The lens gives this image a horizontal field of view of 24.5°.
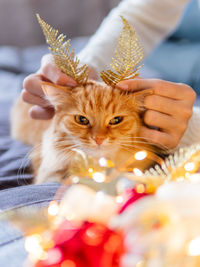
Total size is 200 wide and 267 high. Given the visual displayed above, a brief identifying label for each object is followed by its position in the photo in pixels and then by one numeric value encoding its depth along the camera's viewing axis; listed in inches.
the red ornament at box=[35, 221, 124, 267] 10.6
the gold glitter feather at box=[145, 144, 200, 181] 13.8
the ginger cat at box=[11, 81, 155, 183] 19.3
